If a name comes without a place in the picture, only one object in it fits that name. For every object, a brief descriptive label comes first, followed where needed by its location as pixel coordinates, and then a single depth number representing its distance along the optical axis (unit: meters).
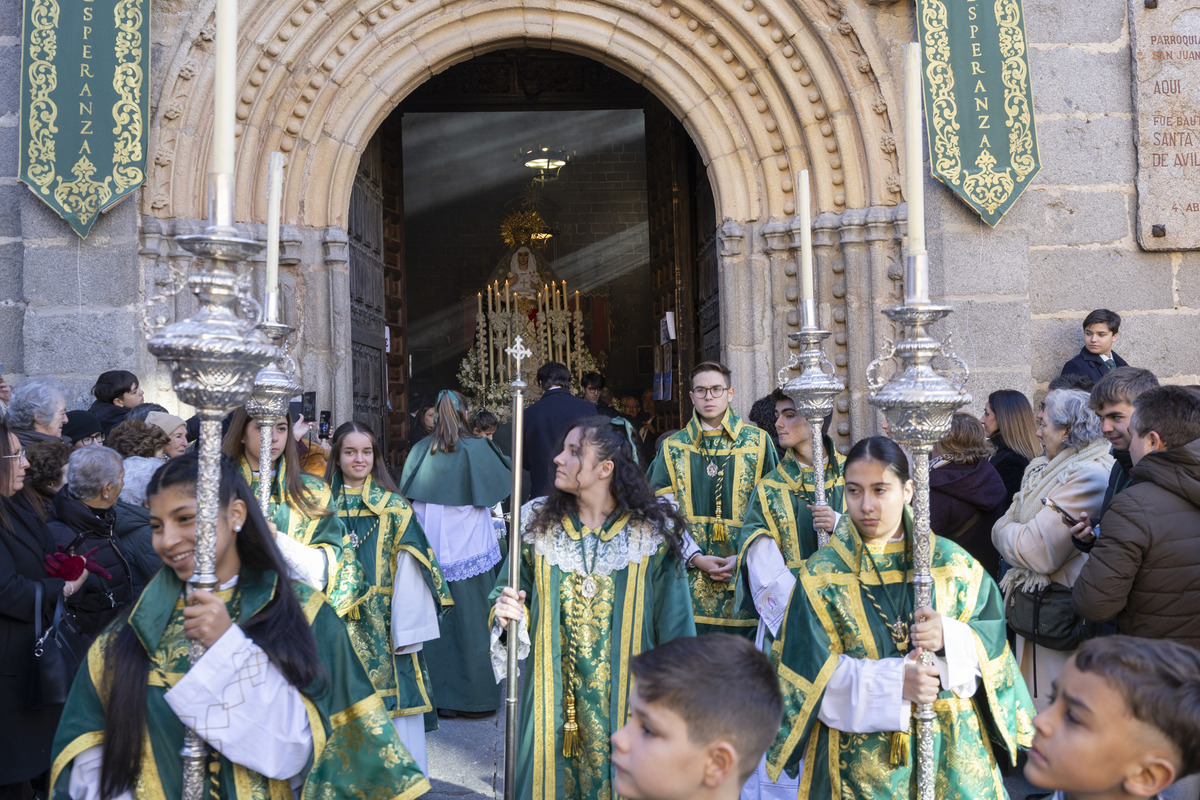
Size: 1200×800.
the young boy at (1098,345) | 6.81
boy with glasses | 5.16
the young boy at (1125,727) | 1.81
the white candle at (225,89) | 2.01
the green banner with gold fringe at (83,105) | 6.61
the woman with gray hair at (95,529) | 3.99
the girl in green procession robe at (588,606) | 3.45
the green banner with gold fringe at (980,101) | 6.95
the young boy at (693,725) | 1.89
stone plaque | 7.07
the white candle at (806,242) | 3.52
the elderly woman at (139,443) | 4.71
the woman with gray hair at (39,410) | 5.05
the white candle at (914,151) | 2.42
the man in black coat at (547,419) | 7.04
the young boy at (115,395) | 5.99
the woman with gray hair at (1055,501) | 4.10
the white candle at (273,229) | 3.19
